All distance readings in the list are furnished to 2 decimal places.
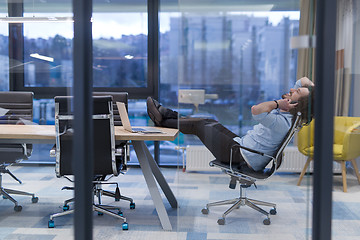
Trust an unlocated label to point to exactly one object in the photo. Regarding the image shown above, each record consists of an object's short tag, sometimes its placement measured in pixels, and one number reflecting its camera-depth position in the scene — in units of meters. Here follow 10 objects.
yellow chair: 1.79
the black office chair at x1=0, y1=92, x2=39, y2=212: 2.74
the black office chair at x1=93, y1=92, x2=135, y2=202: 3.49
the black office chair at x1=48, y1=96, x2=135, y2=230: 2.46
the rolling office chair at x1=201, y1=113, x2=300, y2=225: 2.30
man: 2.19
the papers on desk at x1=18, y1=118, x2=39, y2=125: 2.95
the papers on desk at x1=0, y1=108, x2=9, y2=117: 2.98
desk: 2.81
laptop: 3.63
